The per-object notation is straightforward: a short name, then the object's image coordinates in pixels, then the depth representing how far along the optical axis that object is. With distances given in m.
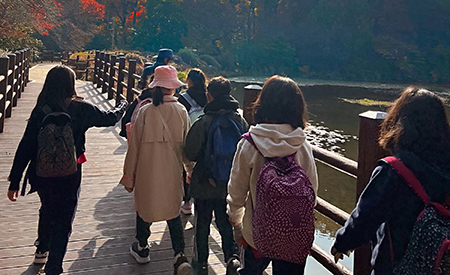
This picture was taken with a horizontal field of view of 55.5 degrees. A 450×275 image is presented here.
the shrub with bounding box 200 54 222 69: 42.99
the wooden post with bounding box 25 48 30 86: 10.59
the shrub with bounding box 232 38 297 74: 46.47
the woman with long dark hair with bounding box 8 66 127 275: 2.23
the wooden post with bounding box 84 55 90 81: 15.75
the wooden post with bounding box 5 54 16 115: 6.73
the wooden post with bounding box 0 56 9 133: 5.92
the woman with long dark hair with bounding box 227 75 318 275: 1.72
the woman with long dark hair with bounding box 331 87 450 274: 1.38
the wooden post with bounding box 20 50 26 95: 8.84
